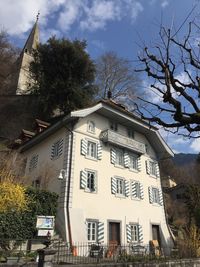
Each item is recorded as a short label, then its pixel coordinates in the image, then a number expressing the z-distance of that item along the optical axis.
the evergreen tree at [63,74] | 24.75
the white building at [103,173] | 14.18
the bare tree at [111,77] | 29.12
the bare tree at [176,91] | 5.40
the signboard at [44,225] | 10.83
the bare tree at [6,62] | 30.04
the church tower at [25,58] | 40.21
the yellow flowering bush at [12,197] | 11.77
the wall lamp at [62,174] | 13.95
